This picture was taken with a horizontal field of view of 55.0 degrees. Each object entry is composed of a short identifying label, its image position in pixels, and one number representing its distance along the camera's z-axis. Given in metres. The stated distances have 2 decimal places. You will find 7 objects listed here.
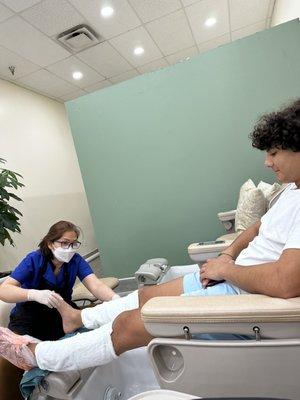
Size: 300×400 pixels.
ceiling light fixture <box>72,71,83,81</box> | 4.19
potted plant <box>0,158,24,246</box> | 2.72
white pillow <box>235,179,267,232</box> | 1.91
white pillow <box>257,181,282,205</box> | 1.90
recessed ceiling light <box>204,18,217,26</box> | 3.47
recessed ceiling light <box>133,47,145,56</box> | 3.81
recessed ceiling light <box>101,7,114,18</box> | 2.88
